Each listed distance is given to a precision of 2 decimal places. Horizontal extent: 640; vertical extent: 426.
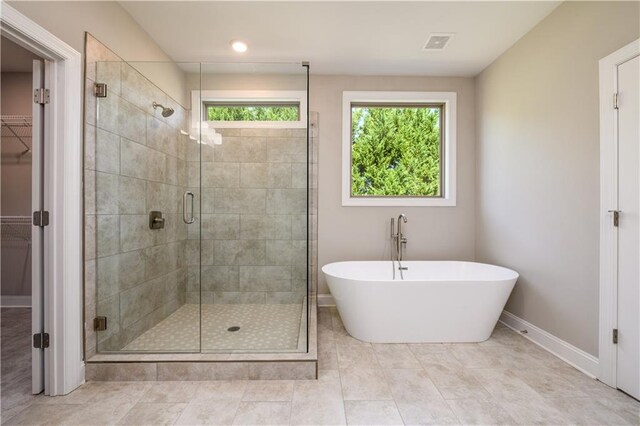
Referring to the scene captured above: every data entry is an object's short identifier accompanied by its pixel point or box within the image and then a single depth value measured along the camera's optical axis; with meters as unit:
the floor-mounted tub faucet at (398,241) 3.11
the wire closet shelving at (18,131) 3.33
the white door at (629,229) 1.71
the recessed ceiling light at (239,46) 2.66
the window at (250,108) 2.58
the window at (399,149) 3.50
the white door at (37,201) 1.74
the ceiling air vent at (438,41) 2.53
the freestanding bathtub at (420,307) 2.35
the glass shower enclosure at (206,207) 2.20
